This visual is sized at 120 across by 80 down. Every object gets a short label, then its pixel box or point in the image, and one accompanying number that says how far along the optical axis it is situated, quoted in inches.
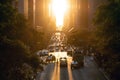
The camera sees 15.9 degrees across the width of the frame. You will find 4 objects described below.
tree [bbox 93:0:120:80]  1315.2
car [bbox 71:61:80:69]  2483.4
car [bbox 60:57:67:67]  2609.0
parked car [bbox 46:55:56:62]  3013.5
